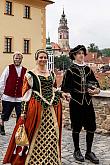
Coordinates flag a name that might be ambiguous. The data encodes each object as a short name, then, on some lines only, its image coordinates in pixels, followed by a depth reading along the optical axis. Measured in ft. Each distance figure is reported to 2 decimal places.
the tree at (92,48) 386.32
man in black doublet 15.20
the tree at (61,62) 260.09
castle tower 401.49
